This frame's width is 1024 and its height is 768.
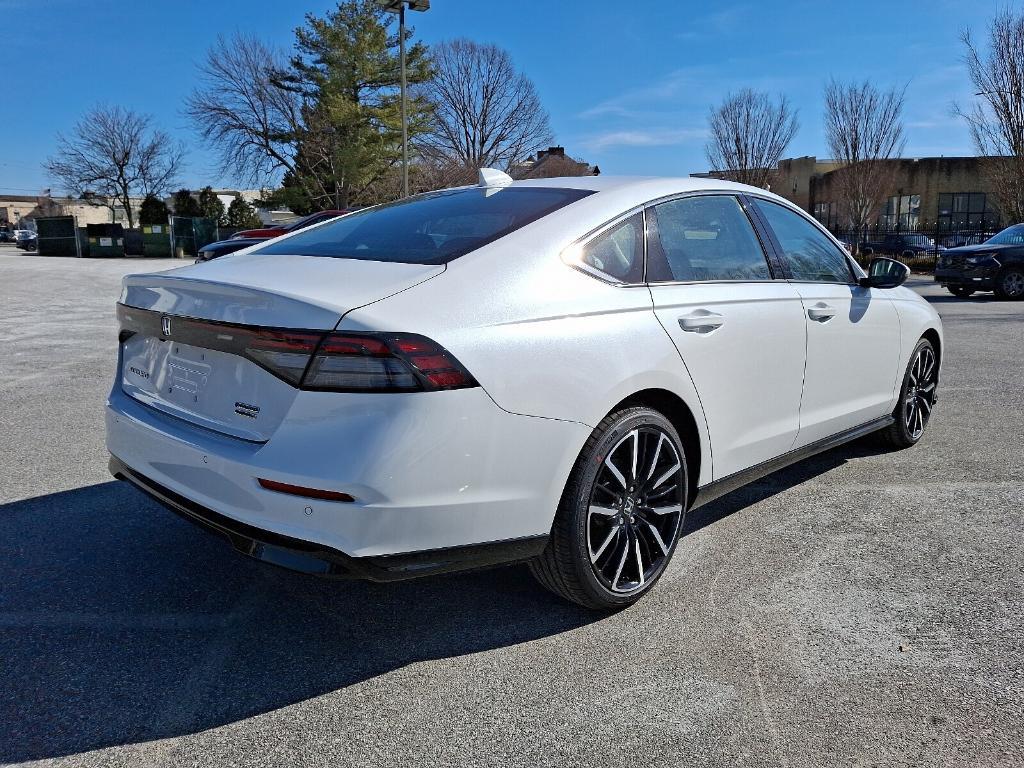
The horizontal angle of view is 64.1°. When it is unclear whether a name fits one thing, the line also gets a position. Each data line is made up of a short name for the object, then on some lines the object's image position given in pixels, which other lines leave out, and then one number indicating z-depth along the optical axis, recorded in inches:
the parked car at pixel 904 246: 1194.6
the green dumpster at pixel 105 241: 1665.8
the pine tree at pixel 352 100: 1590.8
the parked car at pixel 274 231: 699.2
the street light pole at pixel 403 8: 800.3
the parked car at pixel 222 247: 546.9
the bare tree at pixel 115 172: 2272.4
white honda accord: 92.0
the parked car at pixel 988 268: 650.2
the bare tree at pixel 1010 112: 1048.2
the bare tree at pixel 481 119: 2057.1
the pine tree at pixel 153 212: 2034.9
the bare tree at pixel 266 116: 1731.1
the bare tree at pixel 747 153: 1549.0
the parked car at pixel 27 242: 1939.0
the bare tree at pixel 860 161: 1342.3
